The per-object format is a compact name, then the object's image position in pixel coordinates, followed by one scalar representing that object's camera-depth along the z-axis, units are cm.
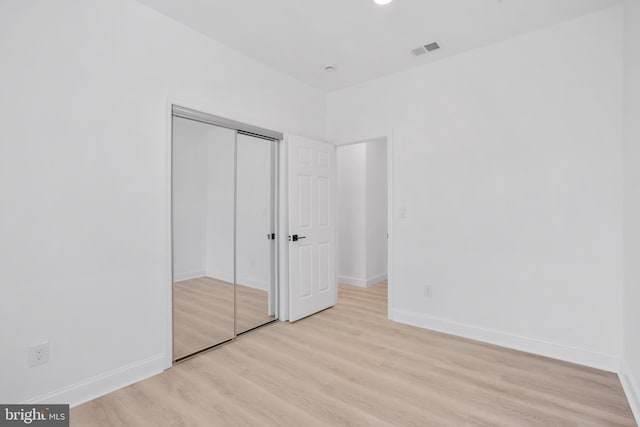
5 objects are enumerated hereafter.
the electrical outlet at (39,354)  184
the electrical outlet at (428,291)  329
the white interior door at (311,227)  346
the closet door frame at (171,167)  246
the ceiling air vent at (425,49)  293
